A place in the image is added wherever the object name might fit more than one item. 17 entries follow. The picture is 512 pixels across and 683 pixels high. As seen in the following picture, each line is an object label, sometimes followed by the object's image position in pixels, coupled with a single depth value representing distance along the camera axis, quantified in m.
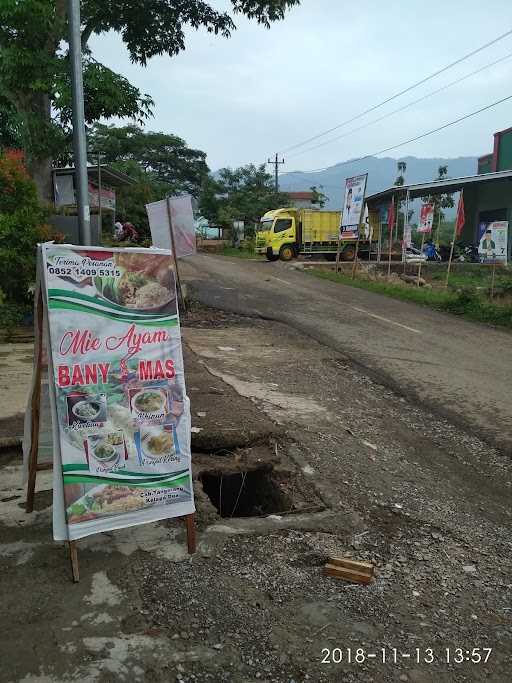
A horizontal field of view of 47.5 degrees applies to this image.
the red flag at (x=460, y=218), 18.34
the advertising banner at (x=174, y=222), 11.29
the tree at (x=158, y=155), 41.91
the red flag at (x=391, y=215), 24.77
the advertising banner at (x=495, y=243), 14.73
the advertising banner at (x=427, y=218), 20.12
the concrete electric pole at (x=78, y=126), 7.16
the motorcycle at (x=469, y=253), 29.23
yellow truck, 31.02
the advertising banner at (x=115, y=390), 3.13
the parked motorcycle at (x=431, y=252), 31.08
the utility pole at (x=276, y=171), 55.29
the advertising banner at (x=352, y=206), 21.23
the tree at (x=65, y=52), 11.63
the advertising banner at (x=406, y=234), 20.54
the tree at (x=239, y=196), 45.00
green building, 29.72
